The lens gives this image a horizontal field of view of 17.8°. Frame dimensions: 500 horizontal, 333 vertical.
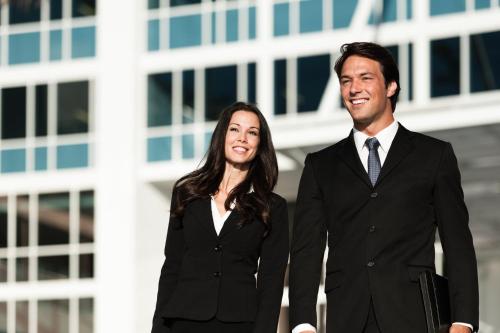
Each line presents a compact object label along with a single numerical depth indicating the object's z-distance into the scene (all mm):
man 6896
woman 7811
